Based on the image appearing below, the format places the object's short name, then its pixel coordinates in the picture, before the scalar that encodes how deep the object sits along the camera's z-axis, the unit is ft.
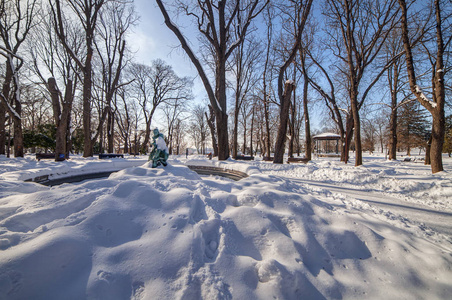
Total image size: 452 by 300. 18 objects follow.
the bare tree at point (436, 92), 19.89
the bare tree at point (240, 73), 44.75
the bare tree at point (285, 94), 27.37
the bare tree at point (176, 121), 65.94
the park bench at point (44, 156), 38.99
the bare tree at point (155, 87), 68.74
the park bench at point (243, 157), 48.66
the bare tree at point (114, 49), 42.98
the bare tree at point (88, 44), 34.21
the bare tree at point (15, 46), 33.45
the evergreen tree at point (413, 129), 66.54
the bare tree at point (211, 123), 41.54
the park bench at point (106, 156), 36.43
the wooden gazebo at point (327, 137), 71.61
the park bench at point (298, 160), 40.38
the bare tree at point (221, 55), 26.50
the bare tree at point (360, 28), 27.96
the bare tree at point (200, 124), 106.93
